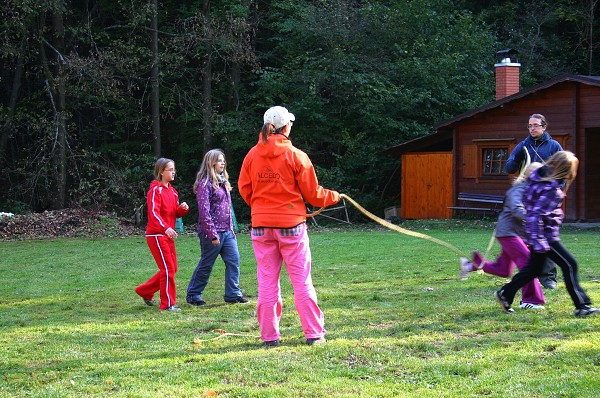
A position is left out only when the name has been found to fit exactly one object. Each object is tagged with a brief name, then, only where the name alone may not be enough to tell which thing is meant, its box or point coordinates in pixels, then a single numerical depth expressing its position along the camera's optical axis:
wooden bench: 28.02
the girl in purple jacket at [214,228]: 10.05
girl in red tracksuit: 9.78
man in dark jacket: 9.89
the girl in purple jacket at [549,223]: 8.11
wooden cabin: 26.02
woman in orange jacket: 7.44
